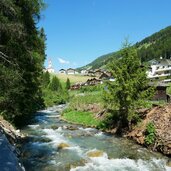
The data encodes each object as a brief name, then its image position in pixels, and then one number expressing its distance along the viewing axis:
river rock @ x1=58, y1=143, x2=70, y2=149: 15.56
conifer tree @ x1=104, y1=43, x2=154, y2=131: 18.01
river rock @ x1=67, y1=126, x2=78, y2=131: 21.35
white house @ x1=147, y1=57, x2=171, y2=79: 74.32
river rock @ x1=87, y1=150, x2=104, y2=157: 13.84
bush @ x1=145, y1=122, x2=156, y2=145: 15.27
